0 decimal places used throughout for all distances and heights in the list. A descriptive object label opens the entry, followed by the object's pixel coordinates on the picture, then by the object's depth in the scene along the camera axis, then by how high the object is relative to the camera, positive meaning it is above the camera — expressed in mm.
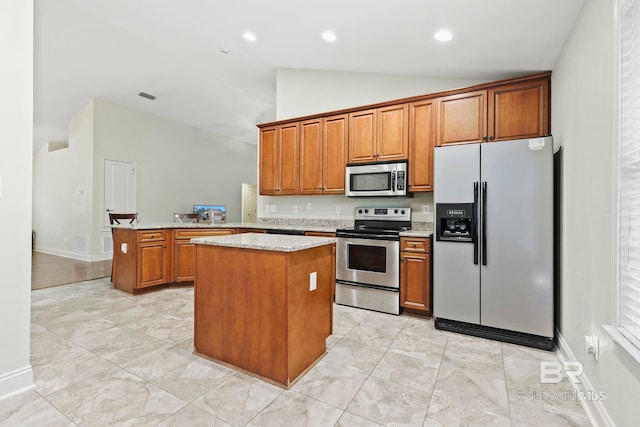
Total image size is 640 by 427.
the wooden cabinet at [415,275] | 3127 -655
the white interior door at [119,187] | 6480 +549
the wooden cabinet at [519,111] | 2875 +1031
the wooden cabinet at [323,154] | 4031 +818
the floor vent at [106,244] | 6543 -707
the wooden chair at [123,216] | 4668 -67
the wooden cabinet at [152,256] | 3920 -609
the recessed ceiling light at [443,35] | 2660 +1618
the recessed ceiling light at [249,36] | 3668 +2209
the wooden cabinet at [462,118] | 3172 +1043
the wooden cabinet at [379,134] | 3611 +993
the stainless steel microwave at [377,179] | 3572 +425
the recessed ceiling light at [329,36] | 3196 +1931
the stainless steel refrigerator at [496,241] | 2479 -237
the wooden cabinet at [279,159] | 4402 +806
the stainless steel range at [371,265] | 3293 -598
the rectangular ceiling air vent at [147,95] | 6304 +2490
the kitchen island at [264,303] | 1925 -627
